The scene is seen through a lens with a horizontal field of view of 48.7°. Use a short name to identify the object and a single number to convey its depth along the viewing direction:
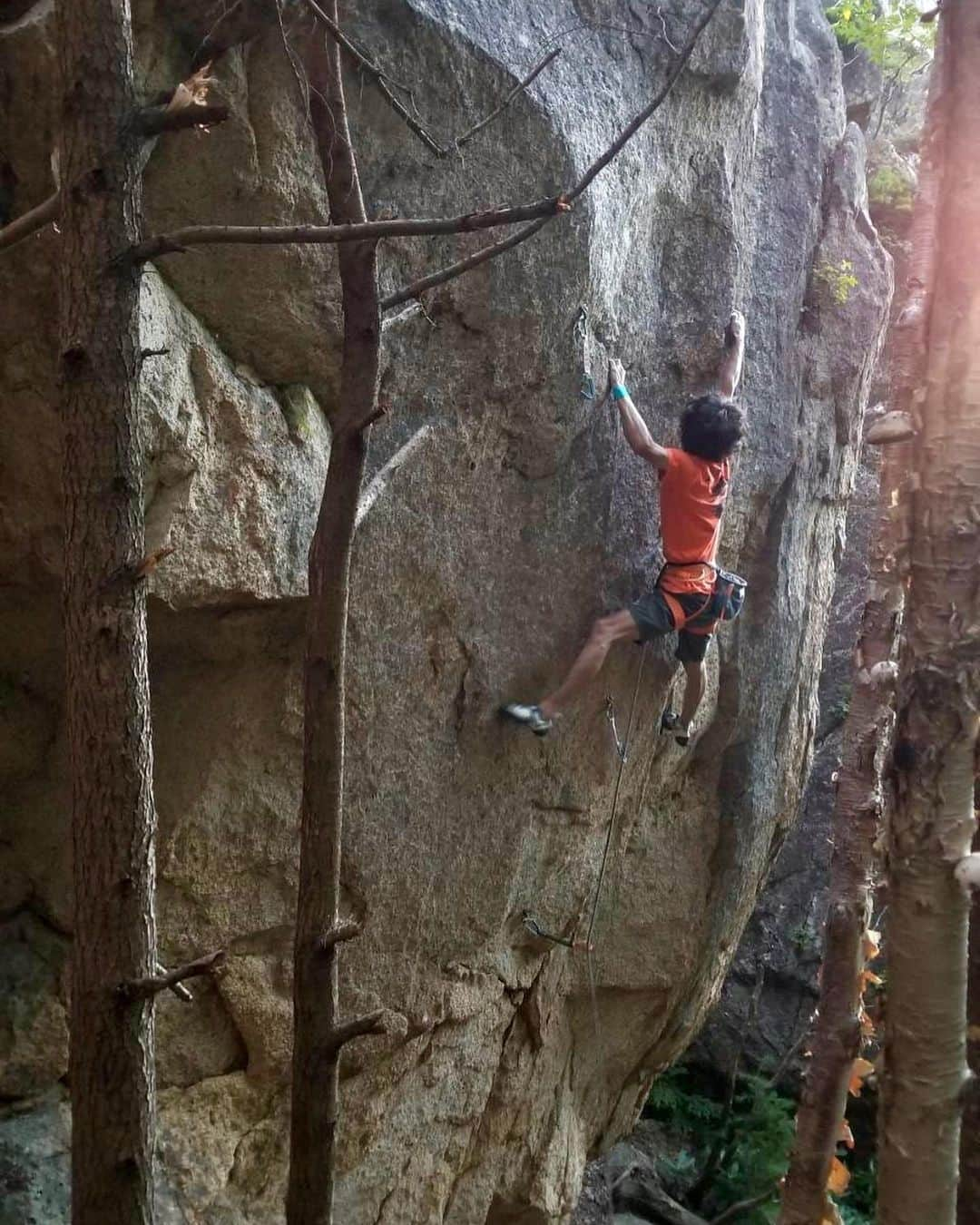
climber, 5.54
